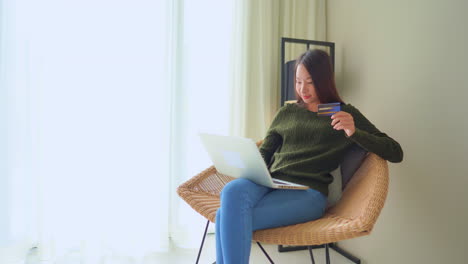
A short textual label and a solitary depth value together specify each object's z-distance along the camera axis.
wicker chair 1.05
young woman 1.07
